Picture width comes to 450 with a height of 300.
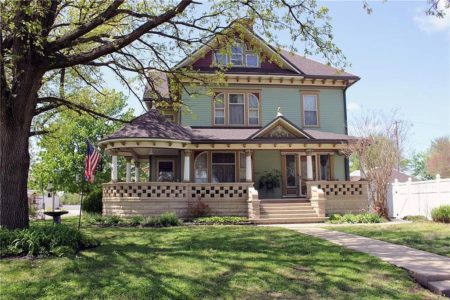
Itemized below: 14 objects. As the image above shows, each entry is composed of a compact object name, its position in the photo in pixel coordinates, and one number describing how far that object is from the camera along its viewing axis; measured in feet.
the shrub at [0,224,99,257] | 27.45
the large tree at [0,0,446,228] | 31.71
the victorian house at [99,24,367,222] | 60.64
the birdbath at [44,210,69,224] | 41.41
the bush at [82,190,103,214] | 74.74
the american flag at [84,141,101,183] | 40.50
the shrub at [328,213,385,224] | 56.90
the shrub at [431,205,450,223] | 52.45
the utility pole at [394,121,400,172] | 63.98
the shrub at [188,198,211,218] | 60.49
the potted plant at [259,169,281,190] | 69.92
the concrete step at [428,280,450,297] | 21.66
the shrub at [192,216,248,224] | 56.54
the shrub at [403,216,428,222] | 58.70
